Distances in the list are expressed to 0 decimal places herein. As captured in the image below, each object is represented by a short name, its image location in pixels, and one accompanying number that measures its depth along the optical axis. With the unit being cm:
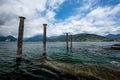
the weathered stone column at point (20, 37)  732
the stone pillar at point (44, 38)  1016
